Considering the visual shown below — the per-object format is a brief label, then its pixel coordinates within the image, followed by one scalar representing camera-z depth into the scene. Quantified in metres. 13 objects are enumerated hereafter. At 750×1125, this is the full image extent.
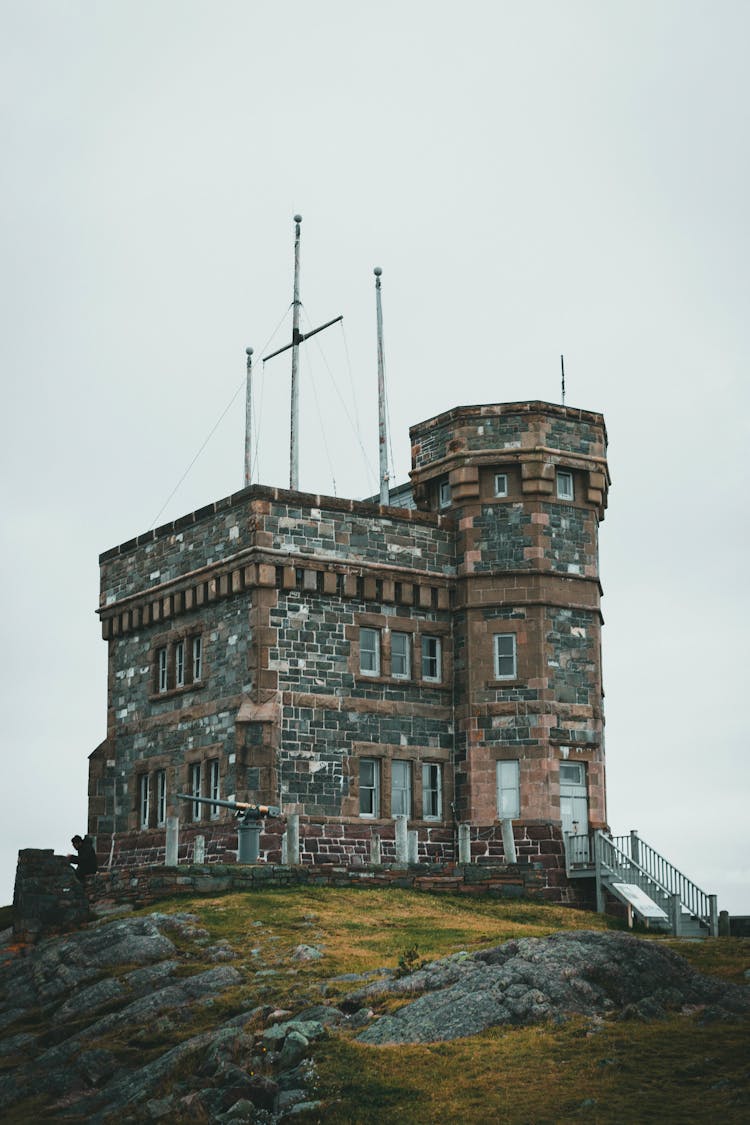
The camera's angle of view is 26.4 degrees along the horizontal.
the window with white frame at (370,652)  41.47
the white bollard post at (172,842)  35.12
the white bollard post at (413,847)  38.97
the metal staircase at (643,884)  35.94
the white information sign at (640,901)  35.81
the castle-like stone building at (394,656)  39.56
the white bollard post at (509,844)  38.56
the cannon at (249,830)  35.88
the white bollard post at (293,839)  35.62
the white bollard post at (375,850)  36.63
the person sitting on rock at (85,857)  37.75
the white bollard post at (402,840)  37.27
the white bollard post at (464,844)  38.22
